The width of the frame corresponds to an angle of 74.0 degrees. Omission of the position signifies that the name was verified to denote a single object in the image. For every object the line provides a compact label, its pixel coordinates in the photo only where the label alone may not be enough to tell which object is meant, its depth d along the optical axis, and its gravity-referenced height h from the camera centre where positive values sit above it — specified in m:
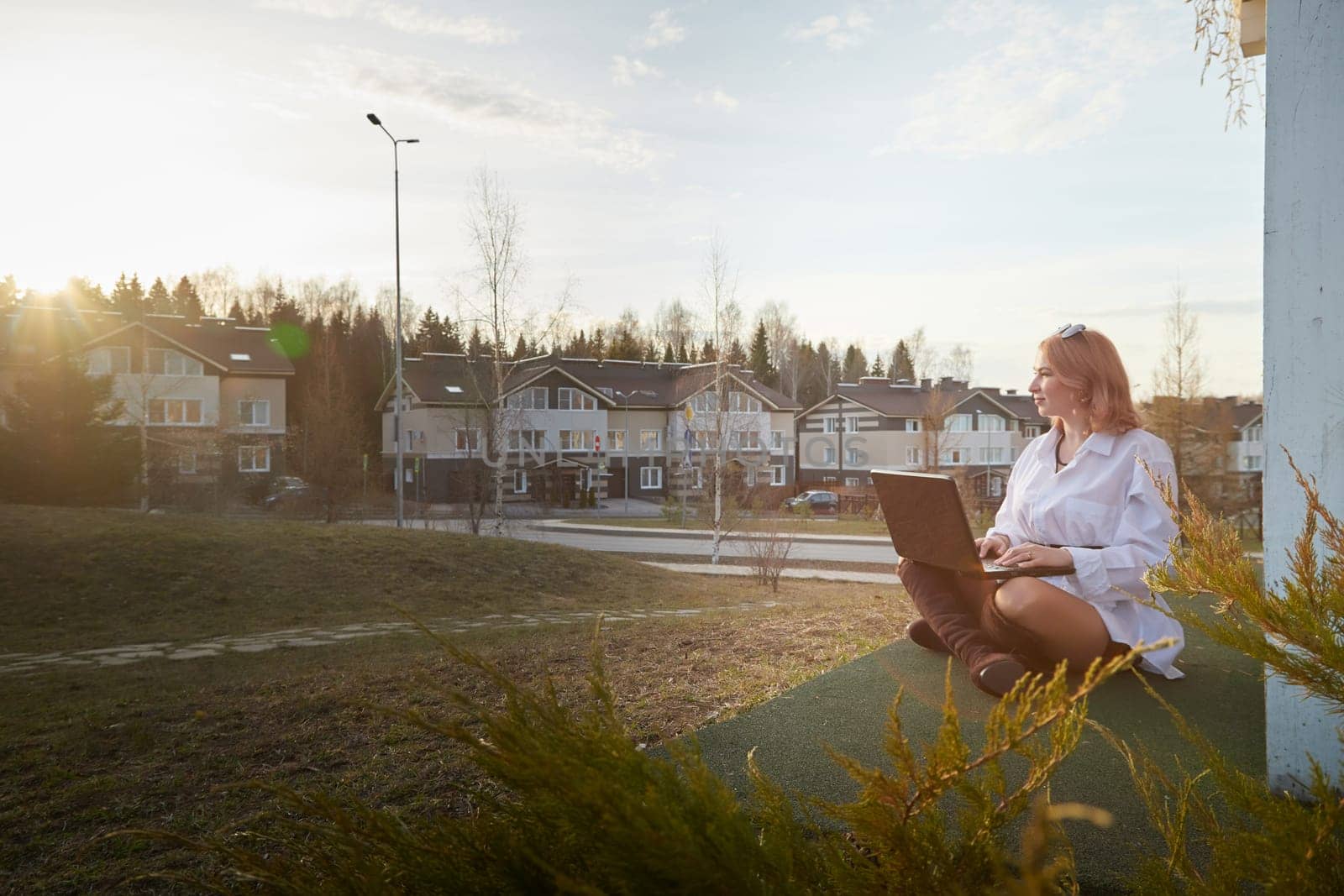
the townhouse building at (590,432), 43.84 +1.20
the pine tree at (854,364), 87.69 +9.20
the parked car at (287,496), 32.91 -1.70
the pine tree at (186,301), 63.22 +11.11
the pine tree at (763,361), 75.12 +7.93
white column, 2.29 +0.46
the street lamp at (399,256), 23.25 +5.27
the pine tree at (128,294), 66.81 +12.90
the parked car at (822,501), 42.44 -2.23
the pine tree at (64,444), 20.23 +0.16
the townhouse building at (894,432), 54.38 +1.50
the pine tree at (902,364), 86.00 +9.13
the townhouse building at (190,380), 30.59 +3.07
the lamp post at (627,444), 50.24 +0.54
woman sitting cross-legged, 3.42 -0.36
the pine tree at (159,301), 66.88 +11.68
